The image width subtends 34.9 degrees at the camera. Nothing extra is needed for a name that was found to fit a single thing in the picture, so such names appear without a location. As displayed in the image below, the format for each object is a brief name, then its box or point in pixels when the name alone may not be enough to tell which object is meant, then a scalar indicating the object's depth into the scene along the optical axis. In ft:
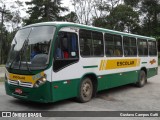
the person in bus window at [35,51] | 25.50
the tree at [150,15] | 187.52
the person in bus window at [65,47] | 26.32
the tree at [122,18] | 152.56
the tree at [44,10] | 153.48
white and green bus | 24.70
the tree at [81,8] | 166.40
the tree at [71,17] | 159.43
